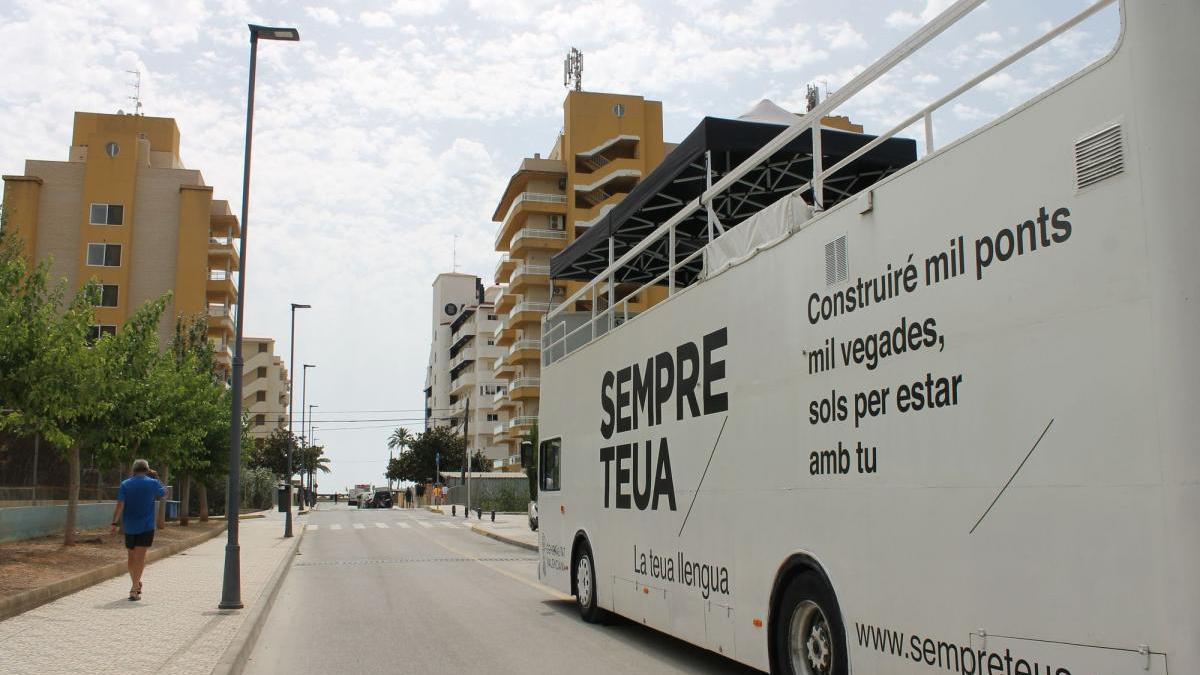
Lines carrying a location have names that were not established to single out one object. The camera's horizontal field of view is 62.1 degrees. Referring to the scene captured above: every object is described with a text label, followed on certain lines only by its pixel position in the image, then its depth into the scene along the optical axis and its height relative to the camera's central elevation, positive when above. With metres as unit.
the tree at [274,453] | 108.31 +2.16
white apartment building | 104.50 +13.01
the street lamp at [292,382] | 34.72 +4.01
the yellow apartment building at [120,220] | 61.84 +15.83
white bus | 4.30 +0.41
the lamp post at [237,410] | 13.45 +0.89
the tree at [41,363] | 16.20 +1.82
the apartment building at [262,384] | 121.19 +10.87
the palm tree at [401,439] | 110.69 +4.09
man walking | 13.84 -0.58
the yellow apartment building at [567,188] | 77.69 +22.23
